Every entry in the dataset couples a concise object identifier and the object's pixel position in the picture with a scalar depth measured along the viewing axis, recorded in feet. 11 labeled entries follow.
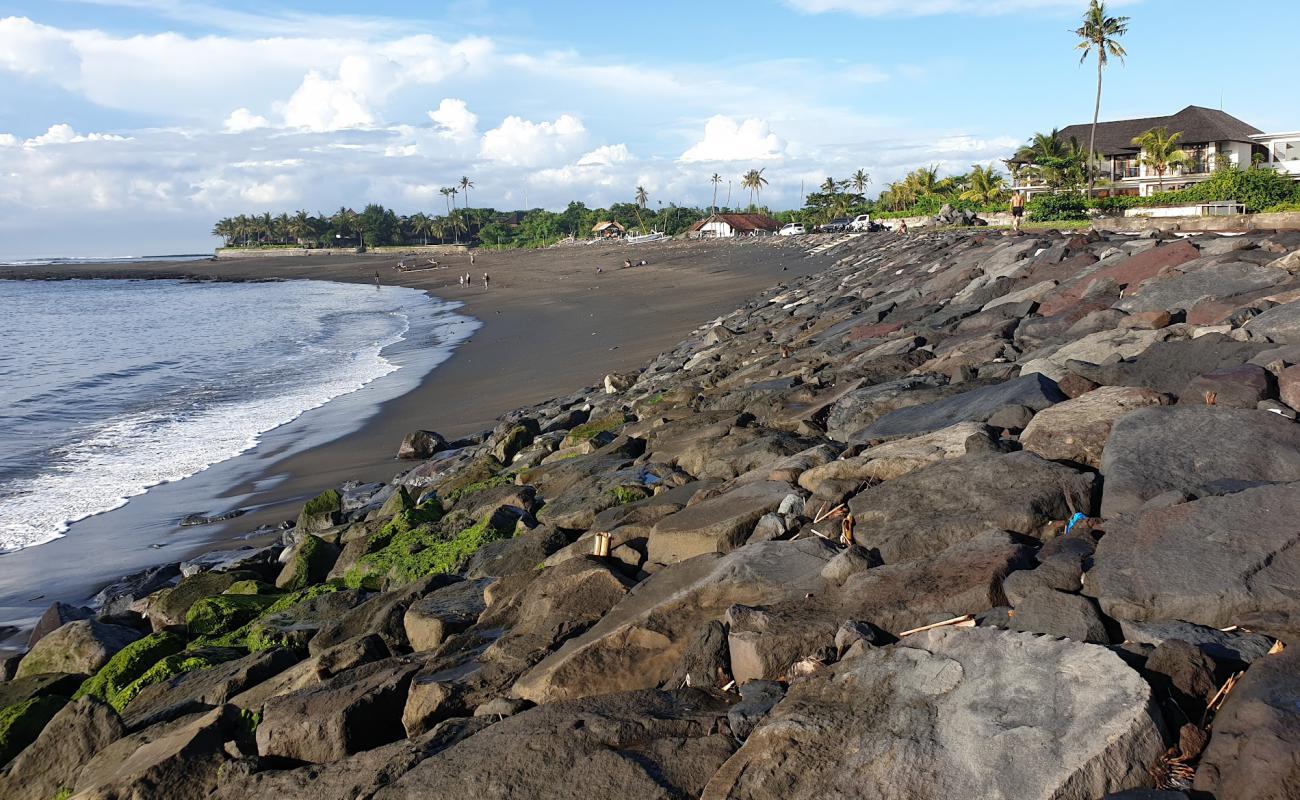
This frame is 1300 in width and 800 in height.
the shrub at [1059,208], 99.31
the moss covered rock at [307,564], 24.18
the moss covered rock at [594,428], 31.94
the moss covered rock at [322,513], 30.42
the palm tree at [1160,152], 159.94
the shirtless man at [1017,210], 95.45
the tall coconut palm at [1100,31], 144.05
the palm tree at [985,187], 160.25
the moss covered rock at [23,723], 16.87
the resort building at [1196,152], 169.48
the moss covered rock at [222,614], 20.93
